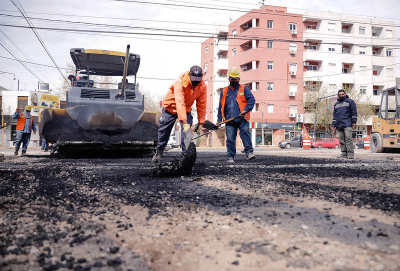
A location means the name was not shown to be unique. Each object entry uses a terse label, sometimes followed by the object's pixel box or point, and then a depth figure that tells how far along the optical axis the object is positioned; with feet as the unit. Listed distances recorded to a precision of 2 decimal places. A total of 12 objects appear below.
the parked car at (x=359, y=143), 112.33
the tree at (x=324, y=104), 130.72
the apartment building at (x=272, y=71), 129.70
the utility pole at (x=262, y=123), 128.77
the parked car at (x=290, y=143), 110.10
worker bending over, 14.83
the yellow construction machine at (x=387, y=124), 39.99
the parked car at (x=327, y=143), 108.99
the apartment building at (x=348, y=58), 135.33
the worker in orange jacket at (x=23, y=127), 35.04
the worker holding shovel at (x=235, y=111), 21.45
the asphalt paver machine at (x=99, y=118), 26.09
